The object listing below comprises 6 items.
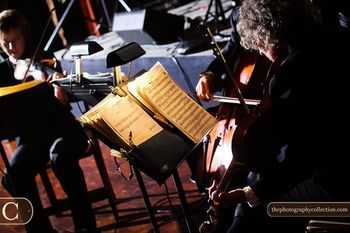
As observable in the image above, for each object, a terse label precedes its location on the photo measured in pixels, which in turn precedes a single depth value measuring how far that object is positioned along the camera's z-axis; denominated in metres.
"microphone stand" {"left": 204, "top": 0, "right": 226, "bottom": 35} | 6.40
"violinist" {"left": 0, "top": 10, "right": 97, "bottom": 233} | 4.86
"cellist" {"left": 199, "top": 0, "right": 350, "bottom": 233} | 3.60
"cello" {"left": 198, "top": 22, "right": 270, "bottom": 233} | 3.97
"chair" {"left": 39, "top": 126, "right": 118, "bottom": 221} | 5.16
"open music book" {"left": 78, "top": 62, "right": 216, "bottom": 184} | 3.74
